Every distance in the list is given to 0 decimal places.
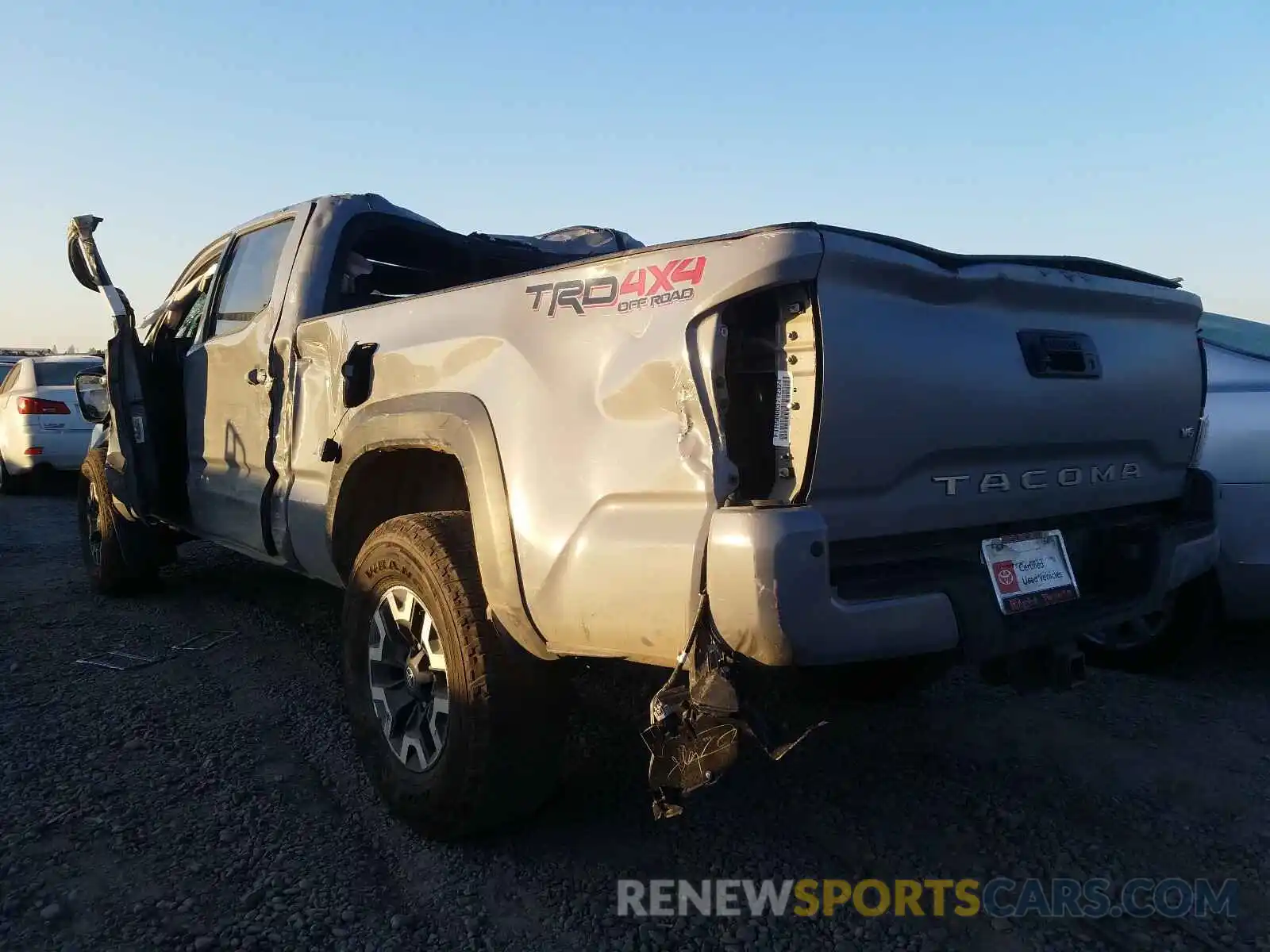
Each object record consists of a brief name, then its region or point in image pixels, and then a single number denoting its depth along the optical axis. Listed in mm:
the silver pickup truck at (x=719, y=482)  1972
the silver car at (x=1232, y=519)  3787
